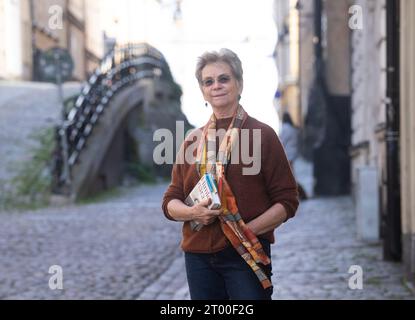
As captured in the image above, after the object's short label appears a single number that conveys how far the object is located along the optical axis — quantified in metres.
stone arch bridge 13.50
